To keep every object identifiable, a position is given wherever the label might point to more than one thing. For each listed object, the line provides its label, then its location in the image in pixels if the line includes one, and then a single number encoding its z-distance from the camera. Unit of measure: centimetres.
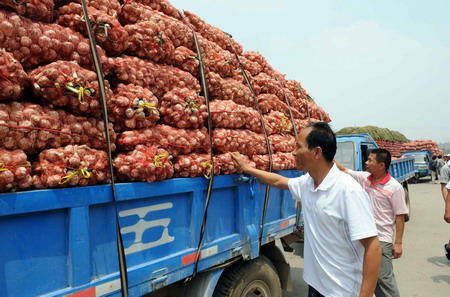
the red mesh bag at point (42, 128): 191
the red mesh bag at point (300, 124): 480
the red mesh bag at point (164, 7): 327
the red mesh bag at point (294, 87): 521
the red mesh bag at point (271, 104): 427
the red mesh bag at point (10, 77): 188
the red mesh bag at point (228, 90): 349
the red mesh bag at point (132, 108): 247
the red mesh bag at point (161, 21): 288
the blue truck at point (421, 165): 2211
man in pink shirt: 385
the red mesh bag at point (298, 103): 498
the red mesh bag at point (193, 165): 276
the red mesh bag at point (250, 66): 444
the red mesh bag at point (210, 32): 393
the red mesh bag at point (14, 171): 173
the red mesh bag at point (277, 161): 366
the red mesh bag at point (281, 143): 406
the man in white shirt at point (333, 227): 214
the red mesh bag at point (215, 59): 363
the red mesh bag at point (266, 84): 451
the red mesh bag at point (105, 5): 252
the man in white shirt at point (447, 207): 491
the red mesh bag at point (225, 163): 311
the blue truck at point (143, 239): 180
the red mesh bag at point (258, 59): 476
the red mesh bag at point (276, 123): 411
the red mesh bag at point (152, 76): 264
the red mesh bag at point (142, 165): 234
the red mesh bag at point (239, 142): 325
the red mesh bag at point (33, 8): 206
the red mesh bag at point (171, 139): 252
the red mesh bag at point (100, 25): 241
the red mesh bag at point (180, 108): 288
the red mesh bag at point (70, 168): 194
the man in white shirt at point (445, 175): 626
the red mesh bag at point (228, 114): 333
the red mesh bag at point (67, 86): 208
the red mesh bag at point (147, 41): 276
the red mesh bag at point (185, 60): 318
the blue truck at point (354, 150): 826
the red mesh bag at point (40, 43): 203
